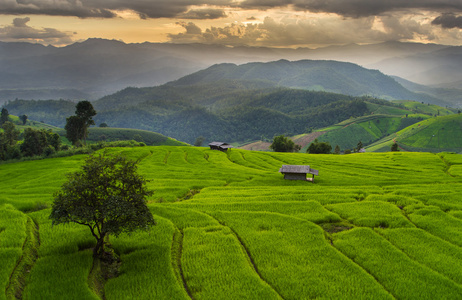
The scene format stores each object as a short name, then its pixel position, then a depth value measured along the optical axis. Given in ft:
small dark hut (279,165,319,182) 206.28
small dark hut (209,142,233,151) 402.11
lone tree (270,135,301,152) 522.47
